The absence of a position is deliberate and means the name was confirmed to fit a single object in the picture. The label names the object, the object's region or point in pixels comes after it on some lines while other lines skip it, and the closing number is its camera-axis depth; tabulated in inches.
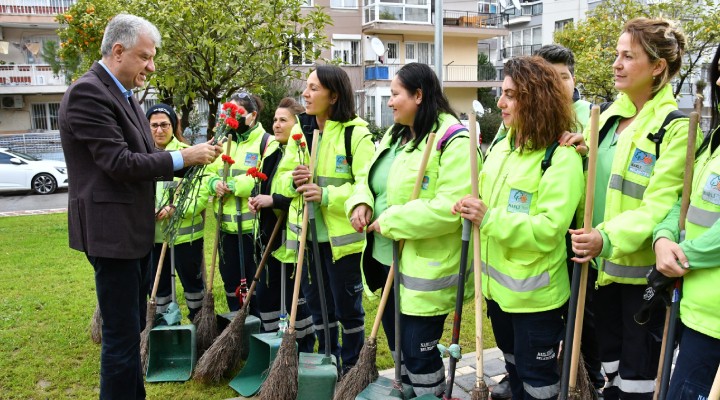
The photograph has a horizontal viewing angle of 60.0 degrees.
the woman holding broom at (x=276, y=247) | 178.6
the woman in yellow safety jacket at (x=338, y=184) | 160.2
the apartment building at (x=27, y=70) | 1105.4
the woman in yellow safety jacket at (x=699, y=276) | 90.7
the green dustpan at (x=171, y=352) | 179.2
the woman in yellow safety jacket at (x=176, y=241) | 196.9
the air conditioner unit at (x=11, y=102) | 1140.6
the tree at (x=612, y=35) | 566.6
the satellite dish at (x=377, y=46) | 603.8
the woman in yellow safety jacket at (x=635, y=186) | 106.2
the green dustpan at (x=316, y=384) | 151.9
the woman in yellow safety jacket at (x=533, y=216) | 111.6
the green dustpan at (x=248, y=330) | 183.5
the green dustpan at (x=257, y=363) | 167.8
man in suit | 128.0
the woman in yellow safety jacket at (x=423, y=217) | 126.5
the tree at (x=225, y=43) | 271.9
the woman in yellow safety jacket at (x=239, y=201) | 191.5
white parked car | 686.5
